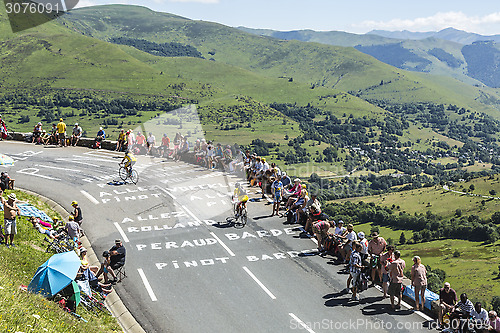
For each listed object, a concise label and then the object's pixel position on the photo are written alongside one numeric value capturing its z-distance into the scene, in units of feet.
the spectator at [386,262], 56.03
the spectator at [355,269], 55.62
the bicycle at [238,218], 79.20
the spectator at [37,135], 131.87
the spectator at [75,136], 130.68
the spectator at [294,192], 83.30
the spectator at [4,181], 80.12
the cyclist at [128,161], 97.14
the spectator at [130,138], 118.70
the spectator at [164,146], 125.19
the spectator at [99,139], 132.57
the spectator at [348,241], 63.82
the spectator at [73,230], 64.08
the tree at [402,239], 430.00
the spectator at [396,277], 53.62
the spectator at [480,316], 45.93
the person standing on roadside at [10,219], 55.72
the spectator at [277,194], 83.87
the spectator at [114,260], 57.11
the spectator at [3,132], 136.26
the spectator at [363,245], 60.07
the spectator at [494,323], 45.11
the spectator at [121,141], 124.98
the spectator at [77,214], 69.97
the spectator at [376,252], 60.18
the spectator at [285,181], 88.02
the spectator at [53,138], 133.28
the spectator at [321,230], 69.15
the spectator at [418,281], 53.26
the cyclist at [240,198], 78.20
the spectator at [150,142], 125.90
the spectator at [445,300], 50.26
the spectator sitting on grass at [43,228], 64.23
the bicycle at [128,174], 99.42
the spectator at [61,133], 127.95
